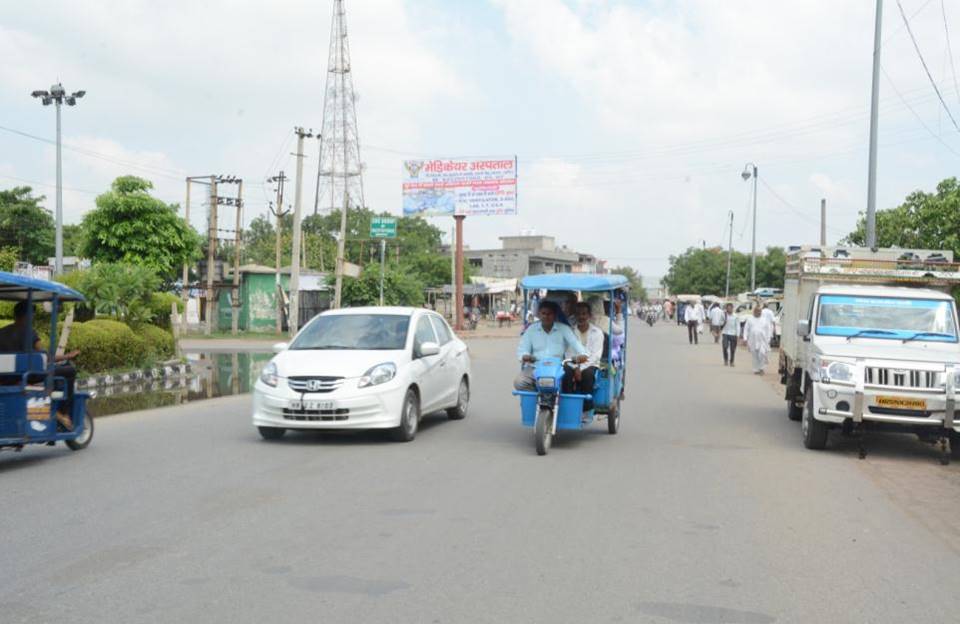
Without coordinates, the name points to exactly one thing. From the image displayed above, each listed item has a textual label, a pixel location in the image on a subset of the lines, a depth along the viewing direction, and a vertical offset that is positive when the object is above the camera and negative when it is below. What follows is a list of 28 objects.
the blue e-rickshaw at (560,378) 10.46 -0.99
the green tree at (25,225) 48.91 +3.38
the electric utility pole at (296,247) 33.41 +1.73
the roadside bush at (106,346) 19.59 -1.22
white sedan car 10.60 -0.94
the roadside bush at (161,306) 23.02 -0.36
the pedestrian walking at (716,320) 36.44 -0.58
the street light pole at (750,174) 53.11 +7.58
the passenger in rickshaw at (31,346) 9.88 -0.62
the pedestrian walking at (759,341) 23.39 -0.89
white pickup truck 10.42 -0.45
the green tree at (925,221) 29.88 +3.05
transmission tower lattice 59.94 +11.20
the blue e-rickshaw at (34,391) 9.33 -1.07
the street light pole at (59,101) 29.78 +6.20
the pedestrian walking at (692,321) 38.50 -0.70
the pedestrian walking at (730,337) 26.16 -0.89
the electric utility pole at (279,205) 48.72 +4.73
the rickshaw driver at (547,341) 11.11 -0.49
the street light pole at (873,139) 20.47 +3.84
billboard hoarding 46.91 +5.73
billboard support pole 45.88 +0.49
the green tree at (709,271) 90.81 +3.48
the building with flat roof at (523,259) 94.03 +4.39
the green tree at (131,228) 33.12 +2.29
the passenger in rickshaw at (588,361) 11.16 -0.71
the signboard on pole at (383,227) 41.97 +3.24
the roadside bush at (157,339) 22.19 -1.17
